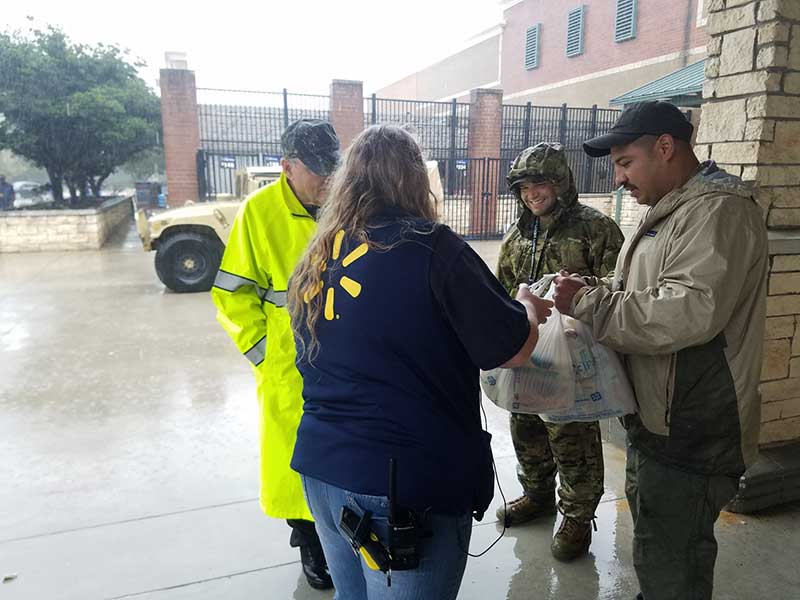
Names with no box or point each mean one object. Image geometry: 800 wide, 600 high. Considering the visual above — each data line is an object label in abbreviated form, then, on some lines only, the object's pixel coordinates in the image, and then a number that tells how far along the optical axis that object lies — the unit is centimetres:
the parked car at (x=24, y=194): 2667
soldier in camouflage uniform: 257
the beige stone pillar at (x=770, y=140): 273
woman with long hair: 127
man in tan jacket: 162
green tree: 1399
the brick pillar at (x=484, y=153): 1667
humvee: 862
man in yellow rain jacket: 223
